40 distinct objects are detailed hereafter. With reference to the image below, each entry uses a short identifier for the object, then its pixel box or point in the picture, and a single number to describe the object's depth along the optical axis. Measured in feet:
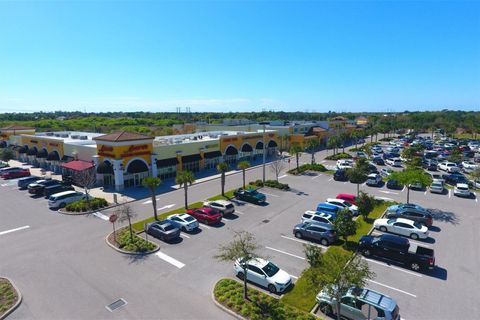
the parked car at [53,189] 126.31
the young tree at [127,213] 80.65
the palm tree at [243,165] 131.64
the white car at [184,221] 88.53
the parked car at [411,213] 92.48
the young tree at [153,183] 94.07
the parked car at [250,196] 115.75
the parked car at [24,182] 140.26
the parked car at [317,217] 90.16
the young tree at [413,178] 106.00
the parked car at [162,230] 82.23
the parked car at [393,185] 138.62
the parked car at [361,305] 48.88
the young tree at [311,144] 198.18
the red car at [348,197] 114.62
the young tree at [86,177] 113.91
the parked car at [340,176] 154.92
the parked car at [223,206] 101.65
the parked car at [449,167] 169.06
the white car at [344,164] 174.53
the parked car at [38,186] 128.67
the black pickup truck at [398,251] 66.16
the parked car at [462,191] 123.63
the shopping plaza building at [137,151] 135.54
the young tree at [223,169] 122.62
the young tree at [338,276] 45.37
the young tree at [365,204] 93.50
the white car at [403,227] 83.70
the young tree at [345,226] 76.69
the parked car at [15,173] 160.97
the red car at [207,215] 93.91
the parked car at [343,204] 103.59
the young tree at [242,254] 56.44
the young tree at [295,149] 168.70
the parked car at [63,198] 110.29
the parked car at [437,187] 128.57
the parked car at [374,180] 143.23
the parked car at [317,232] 81.30
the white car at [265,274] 58.75
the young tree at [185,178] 103.98
